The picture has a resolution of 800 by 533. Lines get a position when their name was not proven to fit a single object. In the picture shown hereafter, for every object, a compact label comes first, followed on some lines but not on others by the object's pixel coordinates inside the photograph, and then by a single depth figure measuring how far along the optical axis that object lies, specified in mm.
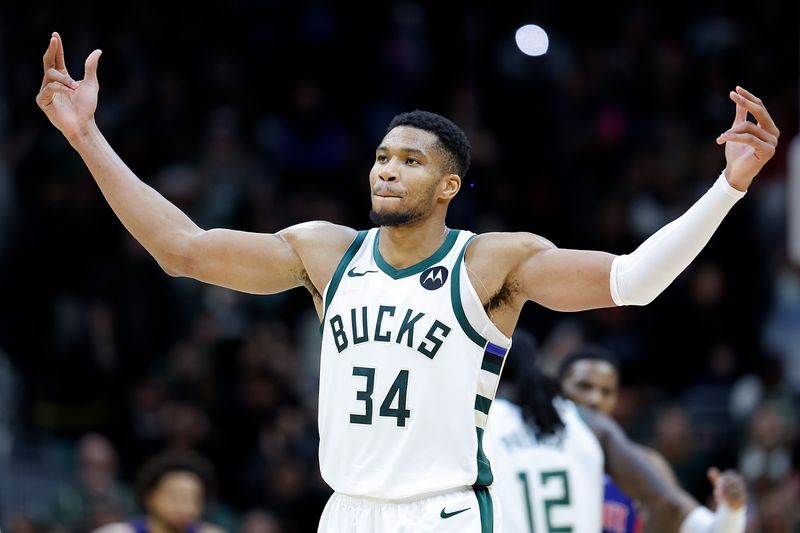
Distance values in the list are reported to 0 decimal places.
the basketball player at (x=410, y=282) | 10508
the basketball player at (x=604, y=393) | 16172
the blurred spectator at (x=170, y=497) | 16812
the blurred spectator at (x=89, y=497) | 22234
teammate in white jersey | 14375
